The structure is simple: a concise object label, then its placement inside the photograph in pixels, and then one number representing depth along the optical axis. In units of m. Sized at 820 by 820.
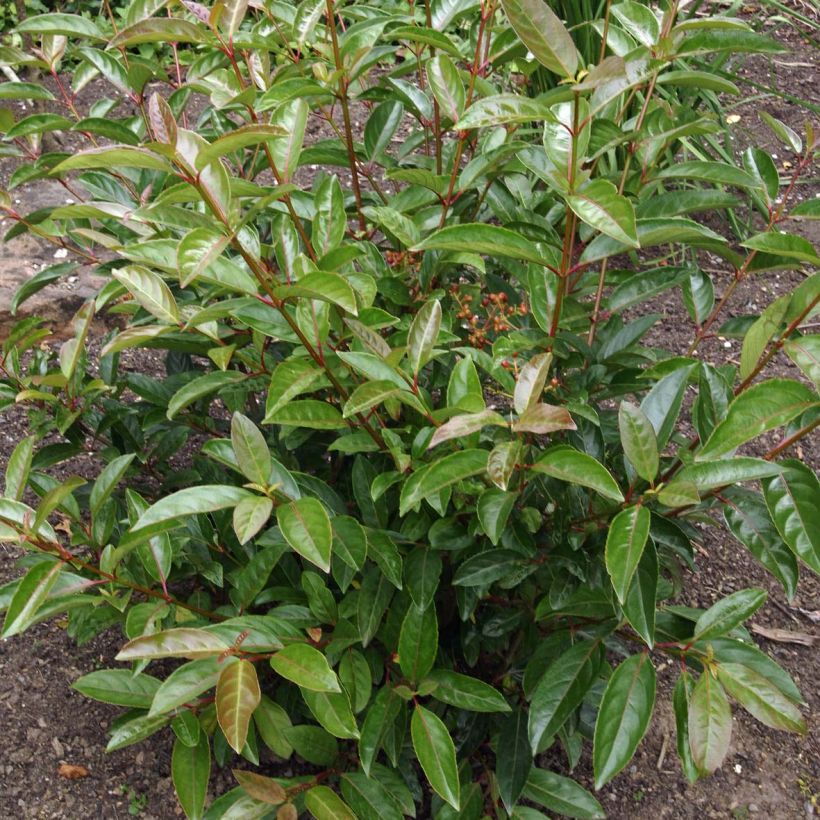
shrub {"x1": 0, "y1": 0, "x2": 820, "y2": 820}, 1.38
